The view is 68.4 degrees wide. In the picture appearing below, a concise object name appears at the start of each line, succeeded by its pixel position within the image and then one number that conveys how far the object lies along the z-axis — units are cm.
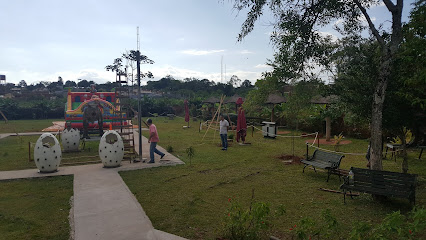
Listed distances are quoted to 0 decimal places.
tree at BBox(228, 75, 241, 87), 8250
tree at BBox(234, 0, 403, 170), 685
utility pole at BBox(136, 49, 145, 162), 1150
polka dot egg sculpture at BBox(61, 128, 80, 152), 1416
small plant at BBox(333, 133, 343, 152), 1460
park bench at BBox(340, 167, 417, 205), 646
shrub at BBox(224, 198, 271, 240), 475
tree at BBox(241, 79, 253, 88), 8226
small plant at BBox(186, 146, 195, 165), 1120
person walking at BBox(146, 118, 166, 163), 1150
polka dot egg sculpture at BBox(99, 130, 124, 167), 1066
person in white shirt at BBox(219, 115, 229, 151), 1473
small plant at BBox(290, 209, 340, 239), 423
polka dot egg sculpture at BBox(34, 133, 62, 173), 977
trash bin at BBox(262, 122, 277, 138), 1880
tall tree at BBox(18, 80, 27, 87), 9666
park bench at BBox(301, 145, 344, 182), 919
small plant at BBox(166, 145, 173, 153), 1426
